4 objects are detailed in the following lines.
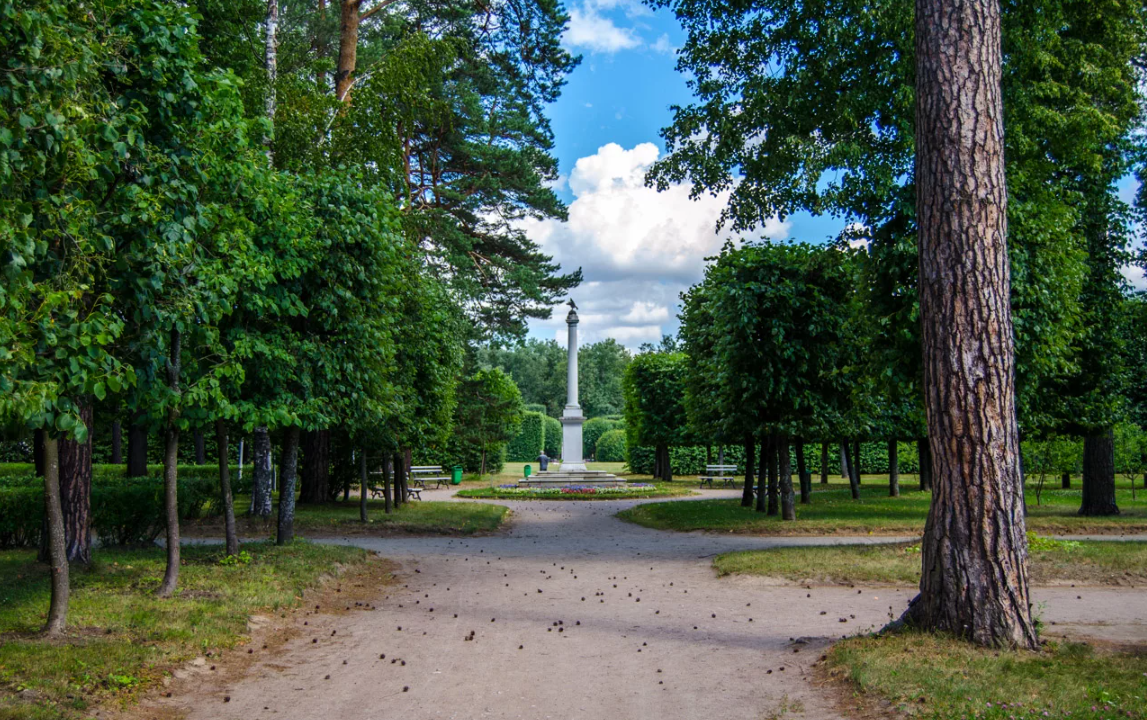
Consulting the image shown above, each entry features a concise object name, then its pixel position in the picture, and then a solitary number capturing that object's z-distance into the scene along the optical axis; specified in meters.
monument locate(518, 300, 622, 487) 37.66
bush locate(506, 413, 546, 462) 59.19
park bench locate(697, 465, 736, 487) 36.84
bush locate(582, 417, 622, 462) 64.69
